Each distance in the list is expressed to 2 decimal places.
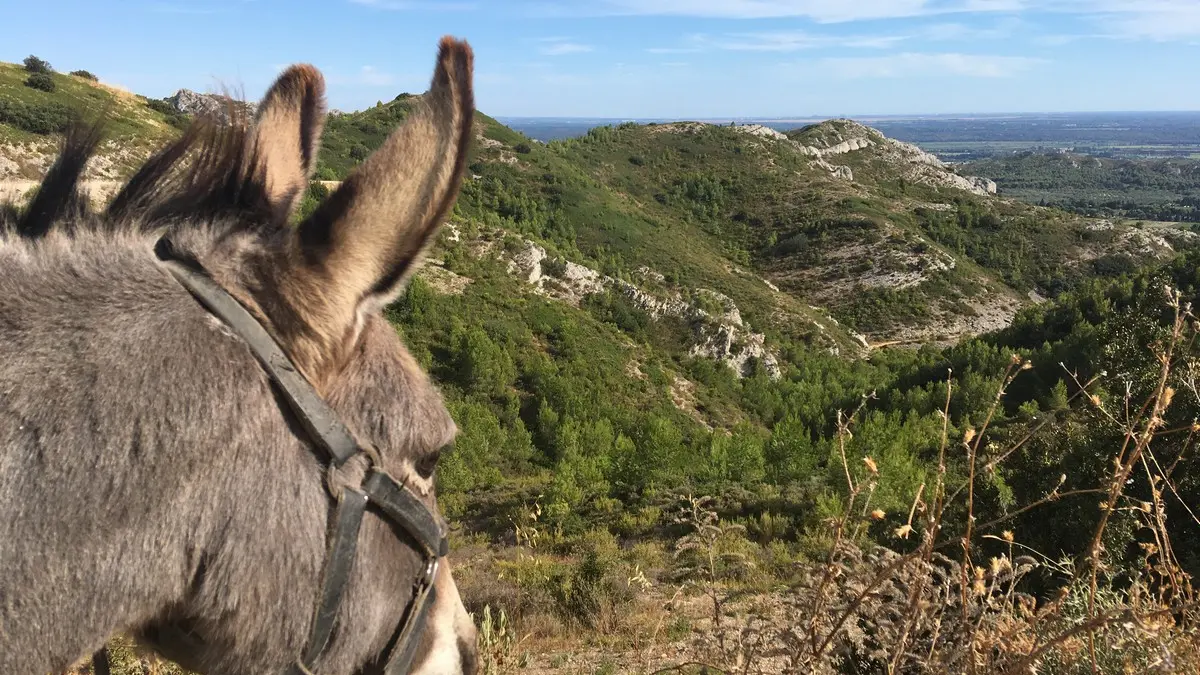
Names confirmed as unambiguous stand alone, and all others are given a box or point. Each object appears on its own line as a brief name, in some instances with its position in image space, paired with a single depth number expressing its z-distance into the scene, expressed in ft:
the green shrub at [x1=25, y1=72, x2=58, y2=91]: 121.07
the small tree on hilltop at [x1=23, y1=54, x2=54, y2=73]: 120.16
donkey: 3.75
